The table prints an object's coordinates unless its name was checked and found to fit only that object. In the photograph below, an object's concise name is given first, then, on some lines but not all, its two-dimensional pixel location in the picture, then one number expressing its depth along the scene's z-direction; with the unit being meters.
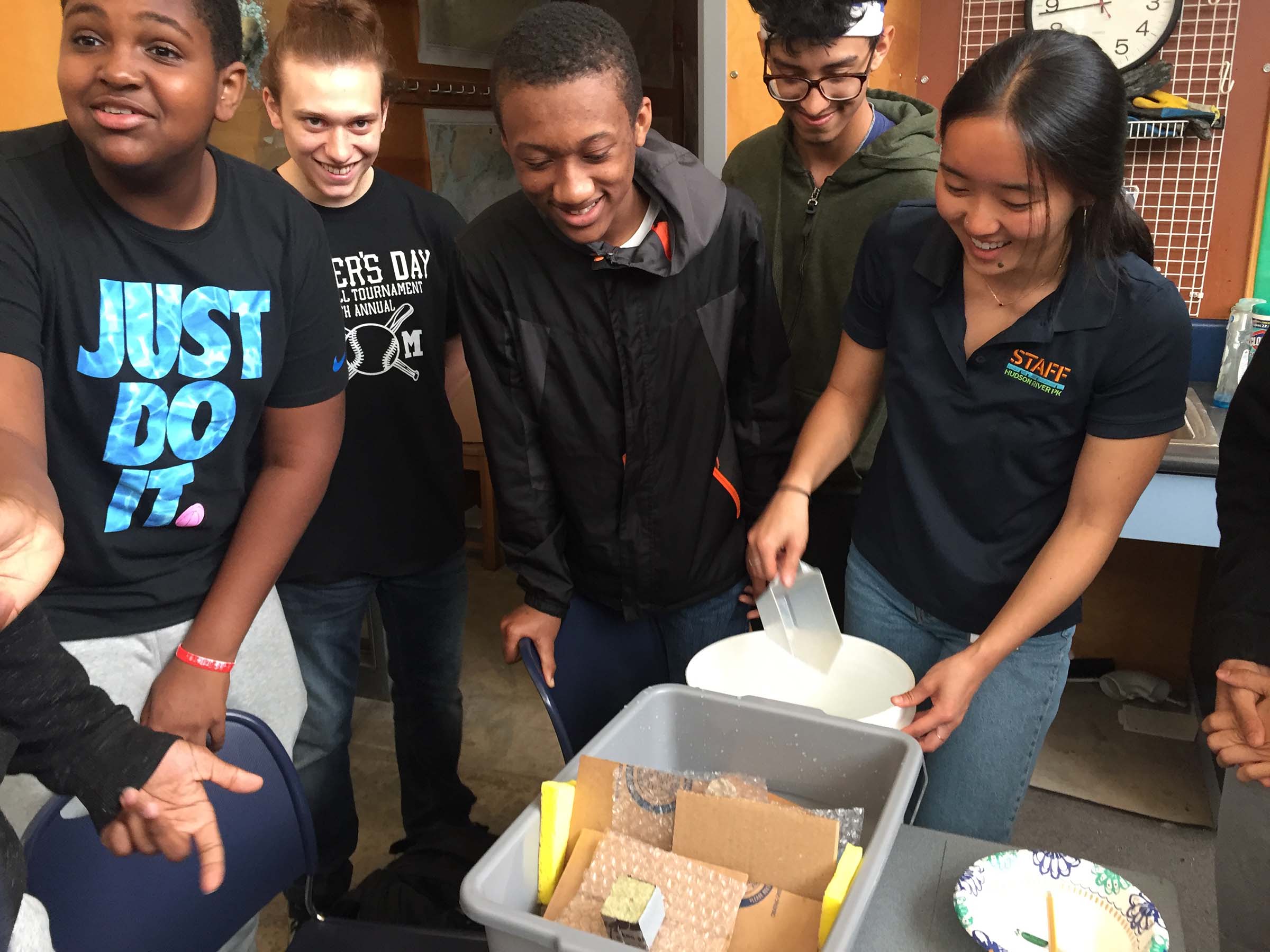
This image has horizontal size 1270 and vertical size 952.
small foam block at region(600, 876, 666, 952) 0.72
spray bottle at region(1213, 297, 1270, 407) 2.27
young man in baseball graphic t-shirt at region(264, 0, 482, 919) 1.46
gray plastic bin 0.76
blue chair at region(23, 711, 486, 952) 0.95
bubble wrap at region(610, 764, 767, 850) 0.83
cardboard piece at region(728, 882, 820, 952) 0.75
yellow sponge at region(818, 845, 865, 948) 0.72
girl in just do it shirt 0.95
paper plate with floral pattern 0.79
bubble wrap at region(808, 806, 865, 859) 0.81
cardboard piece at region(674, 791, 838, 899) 0.77
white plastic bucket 1.09
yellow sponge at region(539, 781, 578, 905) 0.81
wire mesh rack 2.24
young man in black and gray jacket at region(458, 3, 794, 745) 1.32
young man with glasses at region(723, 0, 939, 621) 1.42
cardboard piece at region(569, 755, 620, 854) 0.83
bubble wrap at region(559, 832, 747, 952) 0.76
